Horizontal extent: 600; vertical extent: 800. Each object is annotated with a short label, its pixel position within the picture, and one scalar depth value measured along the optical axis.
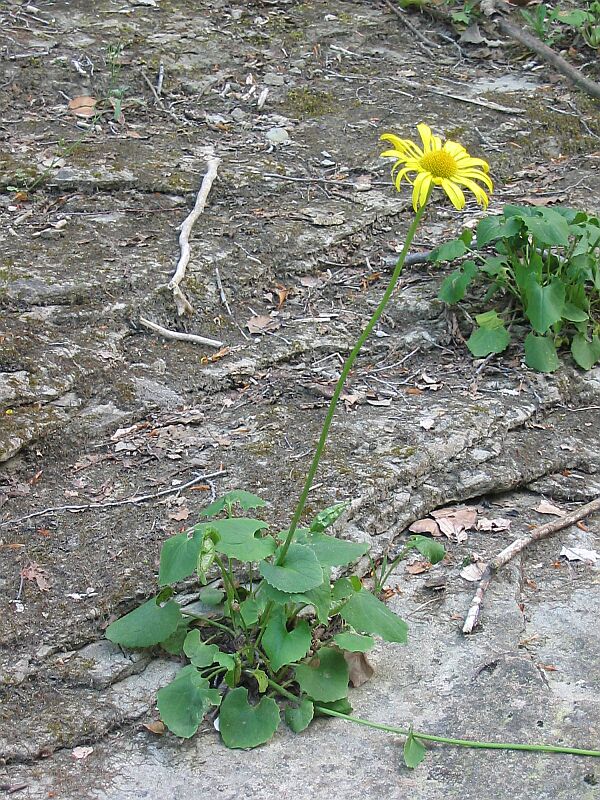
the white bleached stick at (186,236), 3.78
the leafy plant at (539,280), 3.56
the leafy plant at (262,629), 2.29
